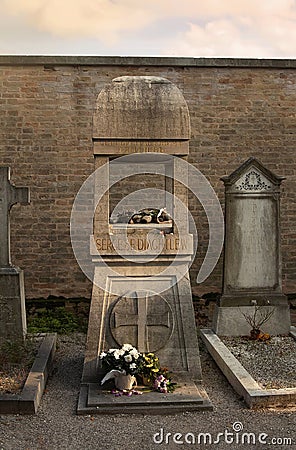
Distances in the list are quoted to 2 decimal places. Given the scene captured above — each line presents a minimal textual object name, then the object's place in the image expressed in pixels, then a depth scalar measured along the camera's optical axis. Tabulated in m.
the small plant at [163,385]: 6.11
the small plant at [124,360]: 6.09
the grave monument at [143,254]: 6.36
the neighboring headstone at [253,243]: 8.78
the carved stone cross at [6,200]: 7.80
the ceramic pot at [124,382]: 6.11
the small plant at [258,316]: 8.58
